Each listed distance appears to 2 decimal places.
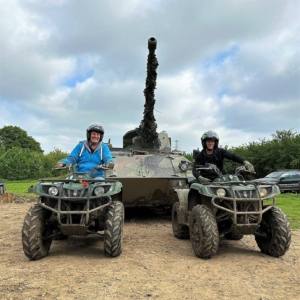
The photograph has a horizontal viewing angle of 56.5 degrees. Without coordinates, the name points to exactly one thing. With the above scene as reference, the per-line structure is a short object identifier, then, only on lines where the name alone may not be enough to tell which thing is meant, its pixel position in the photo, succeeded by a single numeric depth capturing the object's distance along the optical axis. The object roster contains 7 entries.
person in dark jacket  4.43
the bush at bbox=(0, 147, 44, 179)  26.21
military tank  6.00
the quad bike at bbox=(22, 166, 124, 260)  3.60
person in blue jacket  4.23
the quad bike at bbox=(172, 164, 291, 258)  3.65
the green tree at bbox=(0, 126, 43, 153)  39.10
